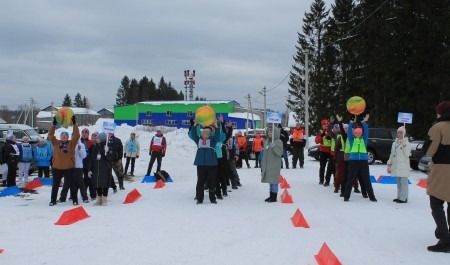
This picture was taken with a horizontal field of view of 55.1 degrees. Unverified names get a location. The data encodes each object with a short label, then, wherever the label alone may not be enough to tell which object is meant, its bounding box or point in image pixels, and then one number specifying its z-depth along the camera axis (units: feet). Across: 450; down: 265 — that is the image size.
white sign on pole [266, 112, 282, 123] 40.36
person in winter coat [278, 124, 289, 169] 60.39
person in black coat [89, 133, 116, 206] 32.94
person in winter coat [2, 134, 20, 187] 43.57
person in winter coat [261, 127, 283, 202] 33.22
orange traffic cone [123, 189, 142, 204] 34.27
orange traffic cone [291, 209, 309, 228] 24.58
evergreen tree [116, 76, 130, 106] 450.71
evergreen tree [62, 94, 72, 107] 462.60
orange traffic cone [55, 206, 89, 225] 26.04
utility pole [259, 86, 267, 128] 198.80
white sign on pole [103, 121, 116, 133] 36.62
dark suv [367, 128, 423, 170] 67.87
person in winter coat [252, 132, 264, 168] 65.31
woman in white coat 32.81
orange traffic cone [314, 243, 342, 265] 16.92
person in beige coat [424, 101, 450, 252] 19.60
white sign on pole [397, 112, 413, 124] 45.60
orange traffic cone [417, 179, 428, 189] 43.09
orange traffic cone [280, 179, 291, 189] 41.51
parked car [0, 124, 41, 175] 58.59
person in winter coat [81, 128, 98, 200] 37.14
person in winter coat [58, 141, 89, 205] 34.19
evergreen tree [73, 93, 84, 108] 499.63
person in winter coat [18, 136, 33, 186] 46.52
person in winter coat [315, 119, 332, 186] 42.88
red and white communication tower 326.24
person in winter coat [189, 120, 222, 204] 32.84
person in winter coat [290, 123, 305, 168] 62.51
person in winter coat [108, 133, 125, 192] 38.01
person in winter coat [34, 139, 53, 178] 49.16
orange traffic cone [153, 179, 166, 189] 43.05
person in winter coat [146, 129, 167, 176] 51.39
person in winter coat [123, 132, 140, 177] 55.01
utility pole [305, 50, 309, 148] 108.00
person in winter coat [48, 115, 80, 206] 33.40
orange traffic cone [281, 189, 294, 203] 32.94
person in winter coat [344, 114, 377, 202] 33.01
